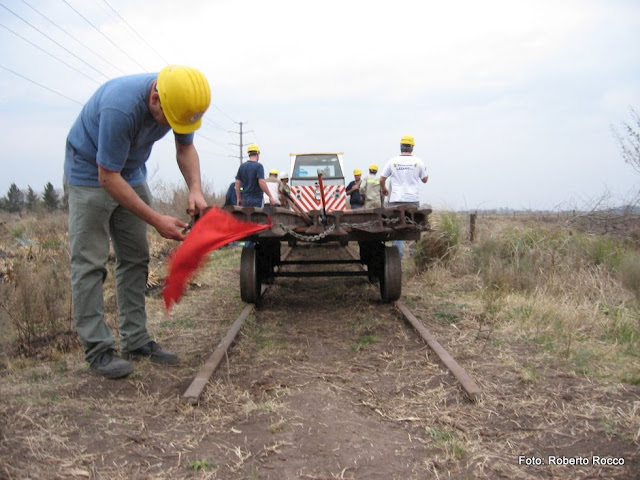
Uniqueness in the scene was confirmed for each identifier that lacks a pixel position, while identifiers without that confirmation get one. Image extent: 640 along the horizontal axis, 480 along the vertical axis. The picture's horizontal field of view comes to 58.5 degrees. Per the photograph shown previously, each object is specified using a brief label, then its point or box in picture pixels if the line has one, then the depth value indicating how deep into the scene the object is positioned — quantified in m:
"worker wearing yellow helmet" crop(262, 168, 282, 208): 12.77
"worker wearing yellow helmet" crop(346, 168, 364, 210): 14.66
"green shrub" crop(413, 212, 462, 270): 10.12
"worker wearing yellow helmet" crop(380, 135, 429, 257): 9.05
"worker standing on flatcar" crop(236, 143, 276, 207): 10.52
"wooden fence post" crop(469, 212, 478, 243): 11.05
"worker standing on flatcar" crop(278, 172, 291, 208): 13.76
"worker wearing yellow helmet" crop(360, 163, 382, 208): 13.64
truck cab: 14.67
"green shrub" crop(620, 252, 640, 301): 7.34
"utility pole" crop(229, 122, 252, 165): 60.62
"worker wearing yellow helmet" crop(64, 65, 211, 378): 3.73
